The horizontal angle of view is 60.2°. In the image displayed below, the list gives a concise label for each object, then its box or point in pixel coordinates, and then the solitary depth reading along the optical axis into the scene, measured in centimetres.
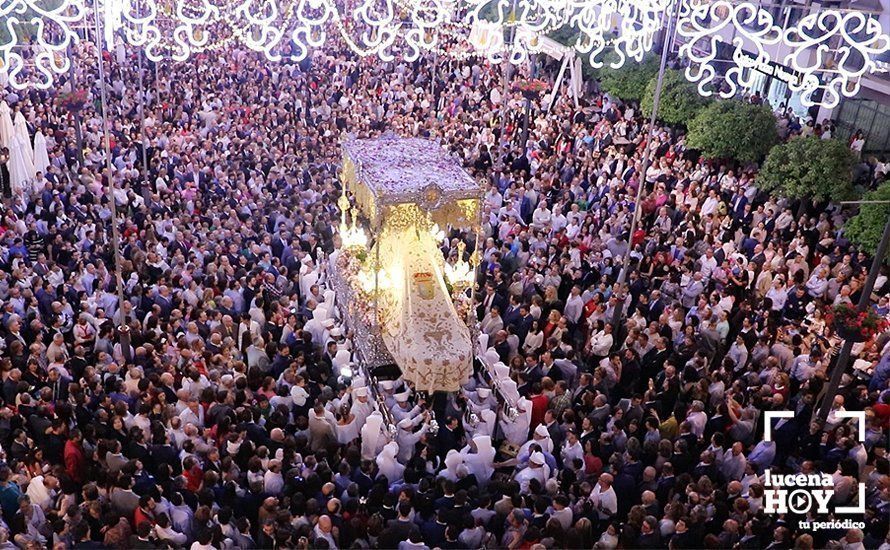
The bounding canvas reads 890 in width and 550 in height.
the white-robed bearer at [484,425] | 849
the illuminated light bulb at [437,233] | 1049
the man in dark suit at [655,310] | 1083
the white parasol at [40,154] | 1477
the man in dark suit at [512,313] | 1059
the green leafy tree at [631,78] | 1888
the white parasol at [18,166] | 1403
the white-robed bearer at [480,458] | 781
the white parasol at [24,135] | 1438
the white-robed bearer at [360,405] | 837
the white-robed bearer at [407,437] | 820
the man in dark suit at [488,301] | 1108
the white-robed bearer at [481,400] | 877
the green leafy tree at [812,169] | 1245
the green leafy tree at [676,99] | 1633
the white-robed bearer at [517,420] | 848
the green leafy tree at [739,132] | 1425
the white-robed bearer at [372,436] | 796
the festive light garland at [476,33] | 1044
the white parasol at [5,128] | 1402
